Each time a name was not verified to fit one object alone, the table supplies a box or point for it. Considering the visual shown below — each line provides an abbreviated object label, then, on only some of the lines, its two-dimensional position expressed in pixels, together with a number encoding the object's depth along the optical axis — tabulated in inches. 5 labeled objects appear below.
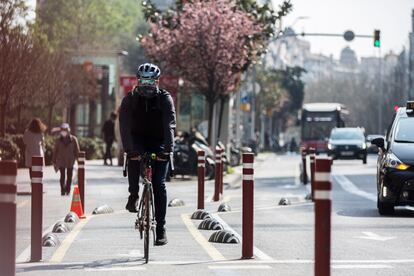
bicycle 534.9
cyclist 553.3
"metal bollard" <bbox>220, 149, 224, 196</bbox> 1170.6
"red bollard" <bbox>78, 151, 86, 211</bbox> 889.5
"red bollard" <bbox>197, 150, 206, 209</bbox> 917.2
